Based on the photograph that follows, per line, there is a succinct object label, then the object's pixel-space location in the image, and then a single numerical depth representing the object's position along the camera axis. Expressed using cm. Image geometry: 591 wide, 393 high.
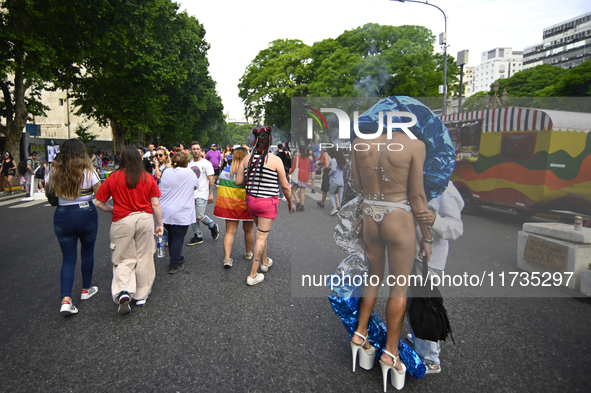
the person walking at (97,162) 2250
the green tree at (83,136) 3114
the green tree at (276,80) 3738
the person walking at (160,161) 650
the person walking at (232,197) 480
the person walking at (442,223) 246
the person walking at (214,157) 1377
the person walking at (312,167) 880
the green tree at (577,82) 2998
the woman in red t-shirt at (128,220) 370
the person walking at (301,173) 917
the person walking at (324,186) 800
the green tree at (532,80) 4553
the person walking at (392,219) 239
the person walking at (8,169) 1429
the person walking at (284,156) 1130
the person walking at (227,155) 1667
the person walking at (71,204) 362
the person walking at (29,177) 1352
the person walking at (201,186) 639
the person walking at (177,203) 480
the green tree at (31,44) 1331
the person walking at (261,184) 434
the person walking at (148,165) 570
